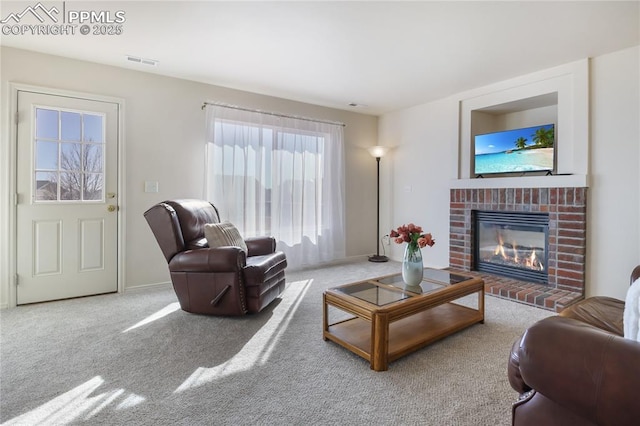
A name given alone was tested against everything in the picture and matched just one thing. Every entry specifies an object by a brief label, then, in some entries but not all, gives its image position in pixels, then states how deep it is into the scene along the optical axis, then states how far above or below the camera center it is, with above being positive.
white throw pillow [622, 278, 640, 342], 1.01 -0.32
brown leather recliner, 2.67 -0.49
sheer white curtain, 4.02 +0.41
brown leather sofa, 0.86 -0.45
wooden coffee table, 1.93 -0.68
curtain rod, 3.97 +1.26
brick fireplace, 3.23 -0.34
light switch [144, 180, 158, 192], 3.63 +0.25
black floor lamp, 5.20 +0.88
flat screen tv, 3.55 +0.69
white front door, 3.12 +0.11
